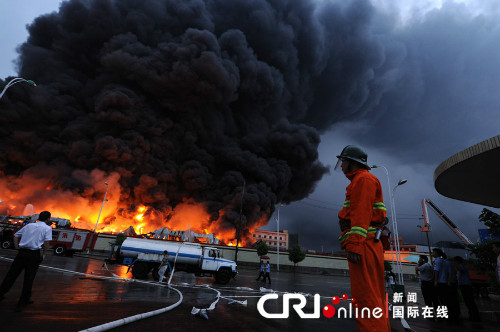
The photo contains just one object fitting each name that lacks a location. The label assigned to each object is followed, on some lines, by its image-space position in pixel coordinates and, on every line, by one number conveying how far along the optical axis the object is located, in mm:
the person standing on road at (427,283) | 6566
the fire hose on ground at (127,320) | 2408
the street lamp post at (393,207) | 16773
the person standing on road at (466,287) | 5840
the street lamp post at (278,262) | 30344
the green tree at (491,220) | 7656
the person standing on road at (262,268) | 13162
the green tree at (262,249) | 30844
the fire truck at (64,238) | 18938
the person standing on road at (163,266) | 10227
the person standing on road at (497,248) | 5029
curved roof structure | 6652
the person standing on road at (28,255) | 3564
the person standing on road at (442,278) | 6012
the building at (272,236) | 88500
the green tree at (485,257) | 8828
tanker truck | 11570
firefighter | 2174
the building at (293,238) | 80438
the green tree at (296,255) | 32094
